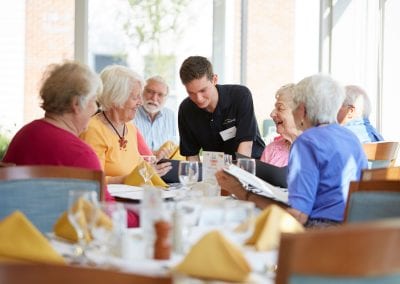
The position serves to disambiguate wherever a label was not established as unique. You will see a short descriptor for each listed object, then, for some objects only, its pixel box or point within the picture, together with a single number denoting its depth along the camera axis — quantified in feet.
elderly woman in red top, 9.52
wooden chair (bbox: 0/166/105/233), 8.41
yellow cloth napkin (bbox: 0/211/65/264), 5.74
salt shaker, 6.02
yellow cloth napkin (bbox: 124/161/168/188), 11.60
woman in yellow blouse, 12.88
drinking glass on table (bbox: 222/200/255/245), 6.31
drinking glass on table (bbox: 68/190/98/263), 6.26
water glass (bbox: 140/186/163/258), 6.33
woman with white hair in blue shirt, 9.34
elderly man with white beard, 19.90
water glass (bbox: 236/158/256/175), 10.36
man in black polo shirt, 14.52
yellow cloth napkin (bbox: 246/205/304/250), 6.59
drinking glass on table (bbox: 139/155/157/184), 11.55
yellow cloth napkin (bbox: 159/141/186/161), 15.58
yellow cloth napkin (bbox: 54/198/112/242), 6.20
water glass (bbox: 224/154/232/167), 11.07
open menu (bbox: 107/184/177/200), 10.42
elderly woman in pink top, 13.50
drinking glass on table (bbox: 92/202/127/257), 6.22
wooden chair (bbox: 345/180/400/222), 8.08
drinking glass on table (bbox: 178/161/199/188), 10.28
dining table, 5.75
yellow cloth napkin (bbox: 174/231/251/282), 5.25
